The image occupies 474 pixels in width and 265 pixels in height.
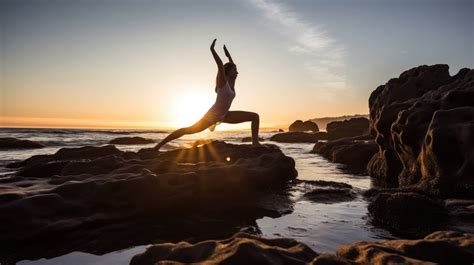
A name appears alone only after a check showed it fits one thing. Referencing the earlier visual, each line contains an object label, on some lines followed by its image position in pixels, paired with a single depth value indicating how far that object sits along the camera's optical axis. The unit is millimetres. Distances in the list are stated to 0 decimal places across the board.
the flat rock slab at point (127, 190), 4234
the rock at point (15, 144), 21281
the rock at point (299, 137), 38250
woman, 7250
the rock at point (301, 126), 74438
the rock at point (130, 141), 30012
